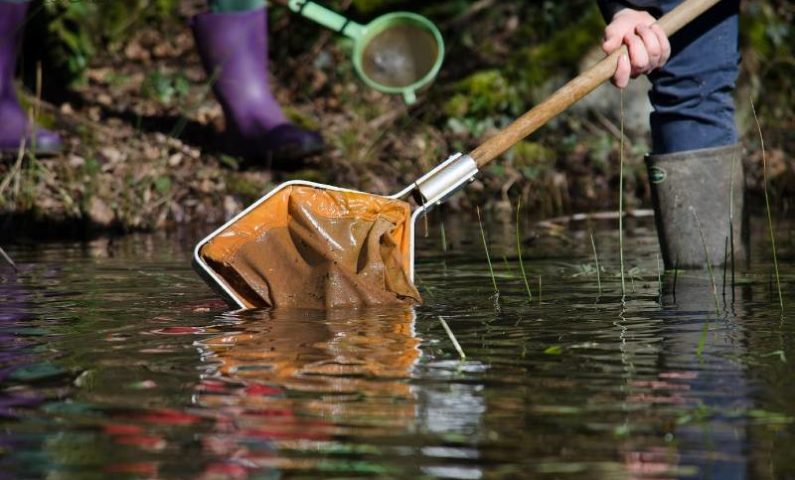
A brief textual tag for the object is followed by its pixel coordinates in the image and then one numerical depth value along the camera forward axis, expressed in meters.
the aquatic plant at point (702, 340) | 5.90
